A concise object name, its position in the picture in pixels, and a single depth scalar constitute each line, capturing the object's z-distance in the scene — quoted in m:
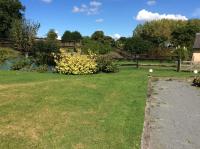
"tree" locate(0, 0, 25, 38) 31.22
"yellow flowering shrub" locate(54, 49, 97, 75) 10.92
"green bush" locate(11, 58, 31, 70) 11.57
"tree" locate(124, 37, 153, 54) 25.65
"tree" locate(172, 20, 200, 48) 34.06
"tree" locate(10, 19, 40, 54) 19.61
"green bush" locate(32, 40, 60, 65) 12.57
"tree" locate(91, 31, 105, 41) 36.67
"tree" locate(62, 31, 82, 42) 40.78
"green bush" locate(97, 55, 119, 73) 11.64
